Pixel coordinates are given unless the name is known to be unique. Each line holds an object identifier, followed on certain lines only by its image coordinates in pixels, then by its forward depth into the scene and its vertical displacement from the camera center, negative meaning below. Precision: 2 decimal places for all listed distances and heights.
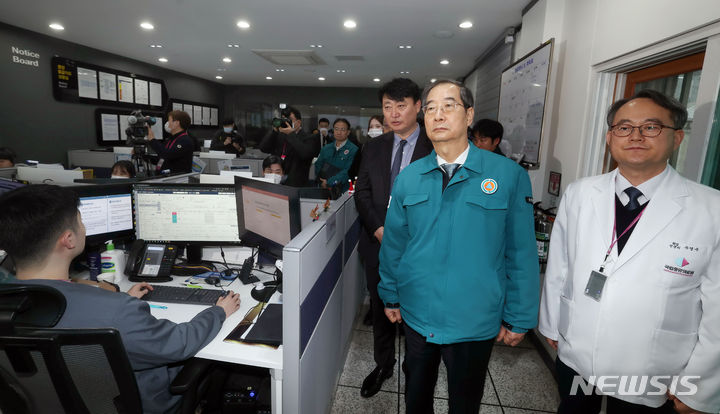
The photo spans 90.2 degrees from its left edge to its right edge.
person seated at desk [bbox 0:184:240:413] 0.97 -0.40
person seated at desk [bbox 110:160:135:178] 3.02 -0.25
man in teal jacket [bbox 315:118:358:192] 3.90 -0.06
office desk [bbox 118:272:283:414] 1.24 -0.71
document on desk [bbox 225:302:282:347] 1.30 -0.68
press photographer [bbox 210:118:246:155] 5.70 +0.06
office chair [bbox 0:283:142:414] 0.78 -0.54
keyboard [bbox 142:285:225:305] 1.58 -0.67
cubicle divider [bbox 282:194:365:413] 1.21 -0.65
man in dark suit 1.97 -0.12
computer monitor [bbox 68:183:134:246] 1.73 -0.36
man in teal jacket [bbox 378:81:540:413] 1.24 -0.31
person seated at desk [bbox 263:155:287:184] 3.28 -0.15
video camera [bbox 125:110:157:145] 4.07 +0.15
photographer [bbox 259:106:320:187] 3.47 +0.04
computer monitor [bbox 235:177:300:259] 1.58 -0.30
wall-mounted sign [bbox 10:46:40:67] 5.11 +1.13
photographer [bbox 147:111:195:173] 3.84 -0.03
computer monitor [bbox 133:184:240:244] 1.85 -0.36
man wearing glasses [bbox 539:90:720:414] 1.07 -0.34
